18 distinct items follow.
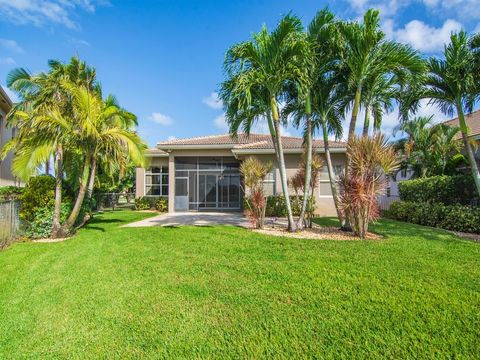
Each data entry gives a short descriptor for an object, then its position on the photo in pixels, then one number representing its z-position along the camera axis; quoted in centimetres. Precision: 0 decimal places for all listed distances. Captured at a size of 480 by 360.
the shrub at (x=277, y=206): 1617
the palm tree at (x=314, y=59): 920
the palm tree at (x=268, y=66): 866
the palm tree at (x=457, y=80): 970
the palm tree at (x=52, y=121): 898
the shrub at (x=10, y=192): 988
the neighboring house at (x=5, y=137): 1379
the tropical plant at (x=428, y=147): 1610
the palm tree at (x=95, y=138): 935
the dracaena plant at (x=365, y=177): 833
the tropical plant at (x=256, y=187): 1116
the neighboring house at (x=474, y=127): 1397
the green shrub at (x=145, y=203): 2148
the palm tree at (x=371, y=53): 866
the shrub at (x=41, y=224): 988
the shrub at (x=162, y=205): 2000
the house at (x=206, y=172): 1886
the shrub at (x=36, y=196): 999
